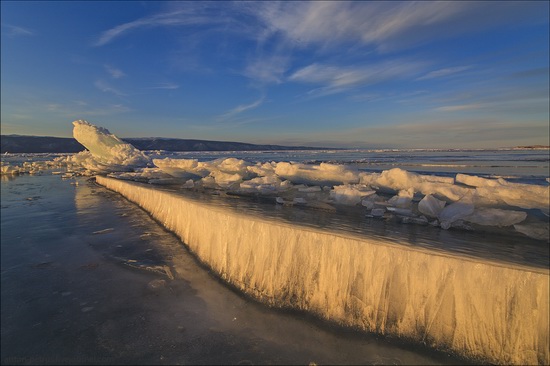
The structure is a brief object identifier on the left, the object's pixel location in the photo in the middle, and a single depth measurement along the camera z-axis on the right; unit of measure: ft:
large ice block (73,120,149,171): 58.95
